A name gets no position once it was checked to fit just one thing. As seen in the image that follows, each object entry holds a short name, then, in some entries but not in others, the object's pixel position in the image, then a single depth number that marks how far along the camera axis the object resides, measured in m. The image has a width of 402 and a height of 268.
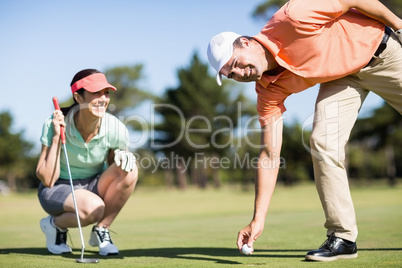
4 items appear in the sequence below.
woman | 4.32
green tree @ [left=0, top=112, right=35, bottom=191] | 39.59
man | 3.45
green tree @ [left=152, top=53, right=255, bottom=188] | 45.97
